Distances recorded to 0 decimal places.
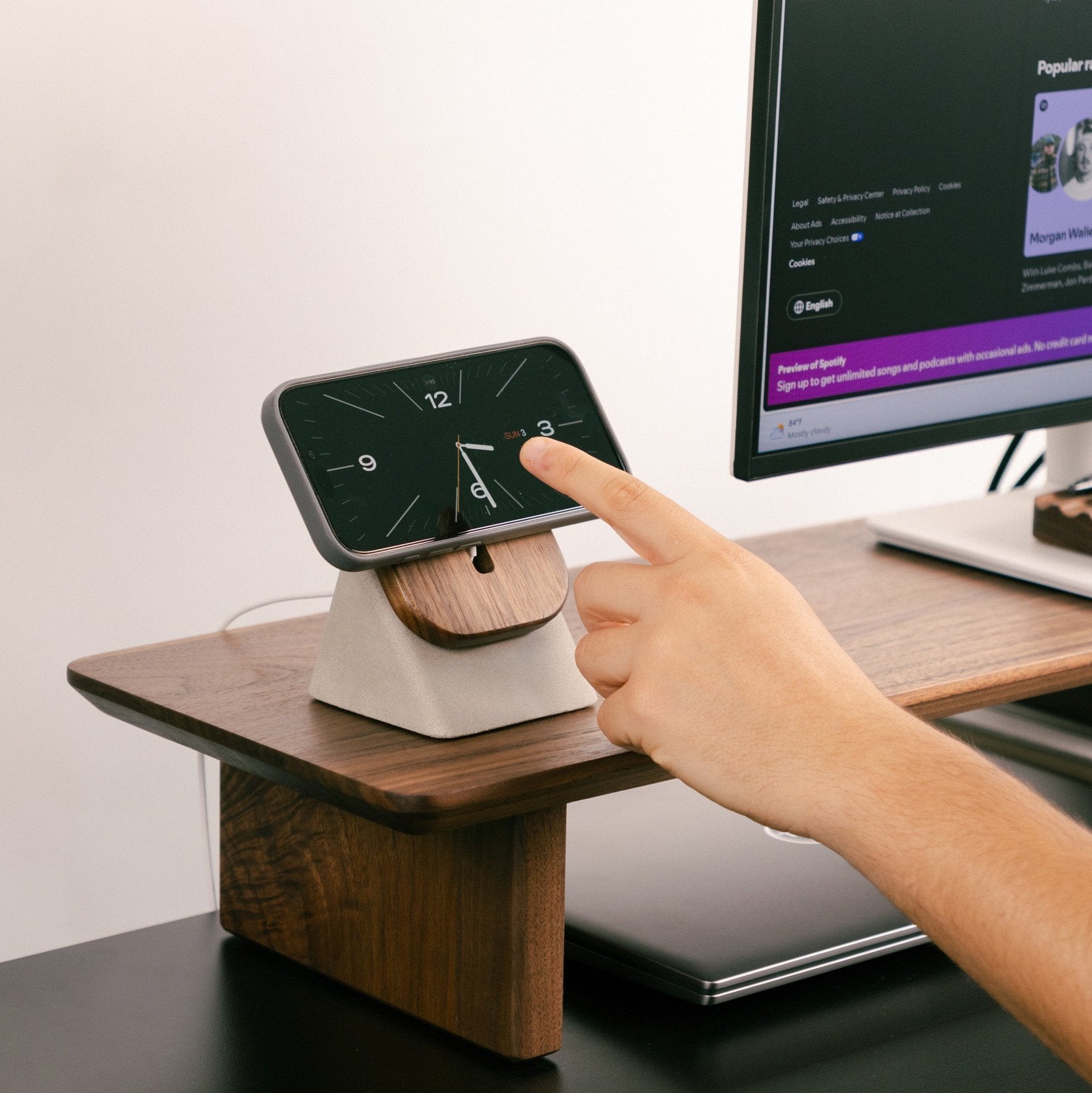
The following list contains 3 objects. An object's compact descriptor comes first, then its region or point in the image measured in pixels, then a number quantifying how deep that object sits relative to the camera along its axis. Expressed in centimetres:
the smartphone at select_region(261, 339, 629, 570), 143
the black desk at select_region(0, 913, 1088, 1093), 145
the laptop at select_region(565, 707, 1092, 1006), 151
